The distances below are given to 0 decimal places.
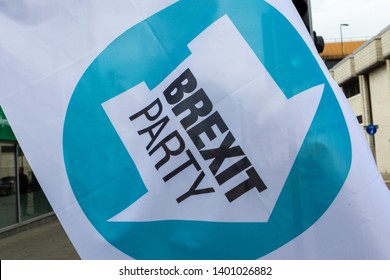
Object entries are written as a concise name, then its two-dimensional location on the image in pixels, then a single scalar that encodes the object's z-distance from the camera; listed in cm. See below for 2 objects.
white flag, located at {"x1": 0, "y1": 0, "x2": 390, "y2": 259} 118
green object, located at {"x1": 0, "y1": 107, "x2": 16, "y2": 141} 756
